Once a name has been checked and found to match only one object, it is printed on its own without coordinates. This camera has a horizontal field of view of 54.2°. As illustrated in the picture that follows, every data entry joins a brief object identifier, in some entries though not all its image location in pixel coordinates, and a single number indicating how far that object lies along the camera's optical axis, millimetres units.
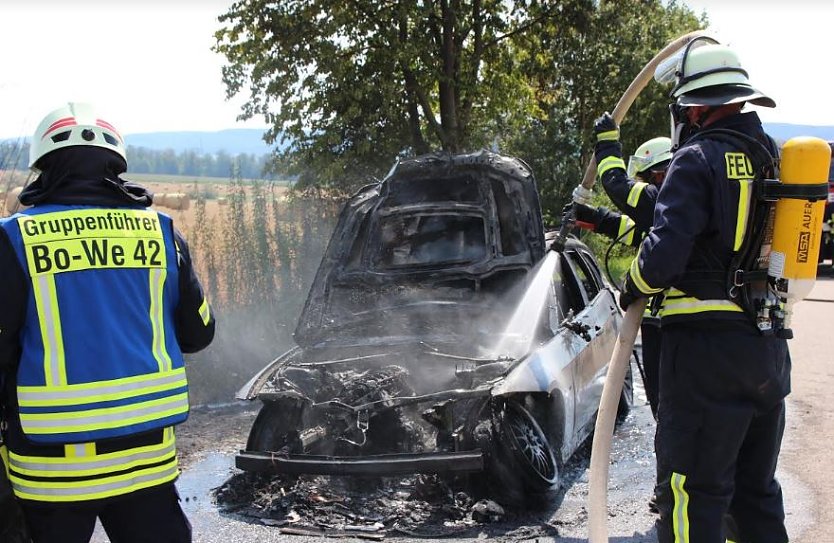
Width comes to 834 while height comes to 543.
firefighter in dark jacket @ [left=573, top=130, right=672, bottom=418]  3650
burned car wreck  4742
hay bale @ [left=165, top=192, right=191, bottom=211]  12800
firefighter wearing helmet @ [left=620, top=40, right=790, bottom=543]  3119
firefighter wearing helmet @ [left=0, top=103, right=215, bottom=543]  2449
